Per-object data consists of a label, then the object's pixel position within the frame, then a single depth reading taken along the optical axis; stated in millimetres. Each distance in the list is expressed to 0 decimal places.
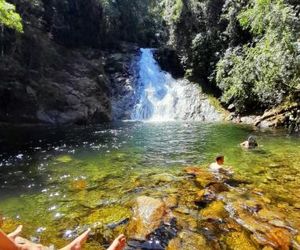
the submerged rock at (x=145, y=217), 4017
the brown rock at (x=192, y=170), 6687
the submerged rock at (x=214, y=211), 4454
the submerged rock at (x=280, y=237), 3685
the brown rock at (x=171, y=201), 4811
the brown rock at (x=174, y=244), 3680
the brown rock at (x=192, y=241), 3696
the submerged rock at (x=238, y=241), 3687
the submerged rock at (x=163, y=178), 6233
